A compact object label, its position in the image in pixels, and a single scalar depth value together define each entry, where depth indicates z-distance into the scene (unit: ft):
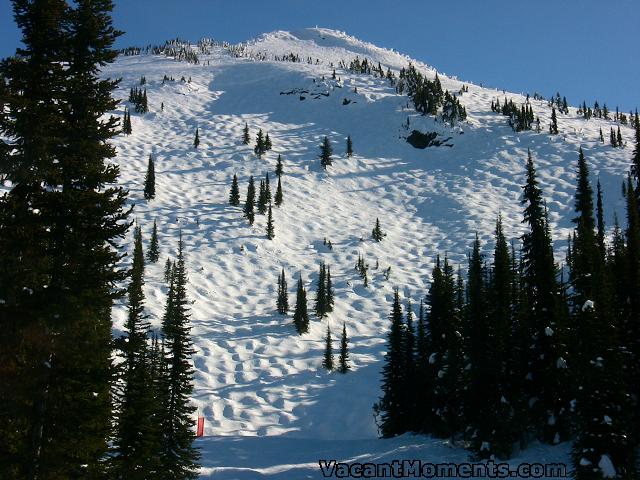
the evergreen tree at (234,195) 417.10
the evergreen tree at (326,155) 521.24
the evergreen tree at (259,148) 522.47
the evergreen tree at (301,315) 289.94
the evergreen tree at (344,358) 260.01
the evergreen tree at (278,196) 438.40
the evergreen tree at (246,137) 549.13
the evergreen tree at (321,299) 313.03
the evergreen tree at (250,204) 395.57
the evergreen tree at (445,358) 130.62
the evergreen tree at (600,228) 182.08
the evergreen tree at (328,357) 261.24
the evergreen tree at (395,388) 164.35
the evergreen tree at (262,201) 412.98
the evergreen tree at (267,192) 419.37
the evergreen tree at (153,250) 319.47
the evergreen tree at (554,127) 556.92
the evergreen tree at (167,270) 298.97
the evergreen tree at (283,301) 306.14
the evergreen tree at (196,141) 526.21
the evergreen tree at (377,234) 417.28
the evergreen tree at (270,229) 387.34
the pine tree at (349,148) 550.36
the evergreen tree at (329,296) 321.24
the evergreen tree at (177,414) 100.94
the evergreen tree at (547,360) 106.42
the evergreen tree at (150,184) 397.39
